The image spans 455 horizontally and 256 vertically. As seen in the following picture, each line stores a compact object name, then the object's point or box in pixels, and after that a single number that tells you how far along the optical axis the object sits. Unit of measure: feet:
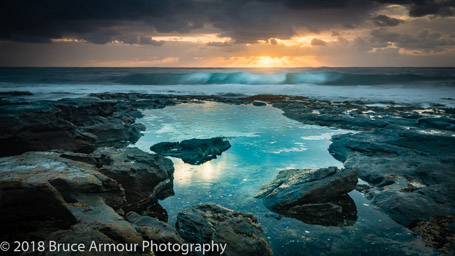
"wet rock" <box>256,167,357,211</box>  17.01
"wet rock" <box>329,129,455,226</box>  16.19
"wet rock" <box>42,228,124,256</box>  8.81
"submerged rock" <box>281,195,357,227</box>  15.48
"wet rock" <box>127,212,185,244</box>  11.71
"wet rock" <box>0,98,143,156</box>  25.64
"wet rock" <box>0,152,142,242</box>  10.09
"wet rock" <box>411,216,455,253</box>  13.05
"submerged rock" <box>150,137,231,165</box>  26.32
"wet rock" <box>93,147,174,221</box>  17.13
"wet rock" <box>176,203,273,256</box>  11.86
